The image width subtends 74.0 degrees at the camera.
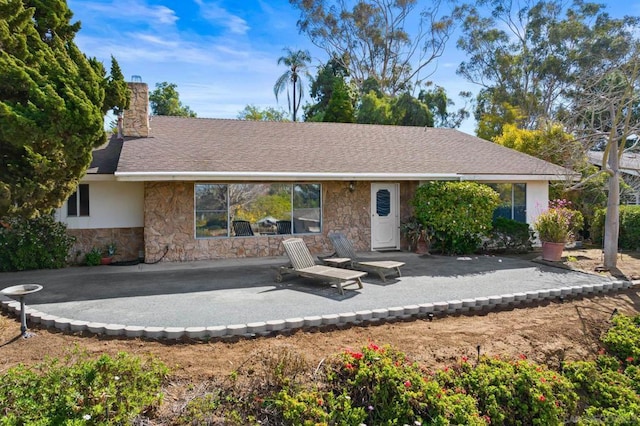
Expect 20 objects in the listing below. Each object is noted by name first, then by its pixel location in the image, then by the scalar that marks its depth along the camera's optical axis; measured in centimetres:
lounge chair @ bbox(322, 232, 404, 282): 928
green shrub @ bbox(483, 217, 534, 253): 1302
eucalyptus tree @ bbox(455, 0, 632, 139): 3203
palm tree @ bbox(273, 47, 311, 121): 3312
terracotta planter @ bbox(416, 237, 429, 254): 1258
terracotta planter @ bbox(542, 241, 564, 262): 1112
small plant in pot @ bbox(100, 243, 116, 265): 1117
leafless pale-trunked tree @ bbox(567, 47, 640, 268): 956
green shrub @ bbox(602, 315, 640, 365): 611
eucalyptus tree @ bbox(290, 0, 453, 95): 3594
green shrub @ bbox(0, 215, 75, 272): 1002
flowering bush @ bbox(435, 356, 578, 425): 494
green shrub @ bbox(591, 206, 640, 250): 1298
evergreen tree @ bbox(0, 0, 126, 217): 668
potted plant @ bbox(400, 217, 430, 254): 1248
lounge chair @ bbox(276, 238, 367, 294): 819
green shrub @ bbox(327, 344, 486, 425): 466
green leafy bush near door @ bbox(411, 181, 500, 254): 1182
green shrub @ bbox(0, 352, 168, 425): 406
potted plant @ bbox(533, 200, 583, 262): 1116
